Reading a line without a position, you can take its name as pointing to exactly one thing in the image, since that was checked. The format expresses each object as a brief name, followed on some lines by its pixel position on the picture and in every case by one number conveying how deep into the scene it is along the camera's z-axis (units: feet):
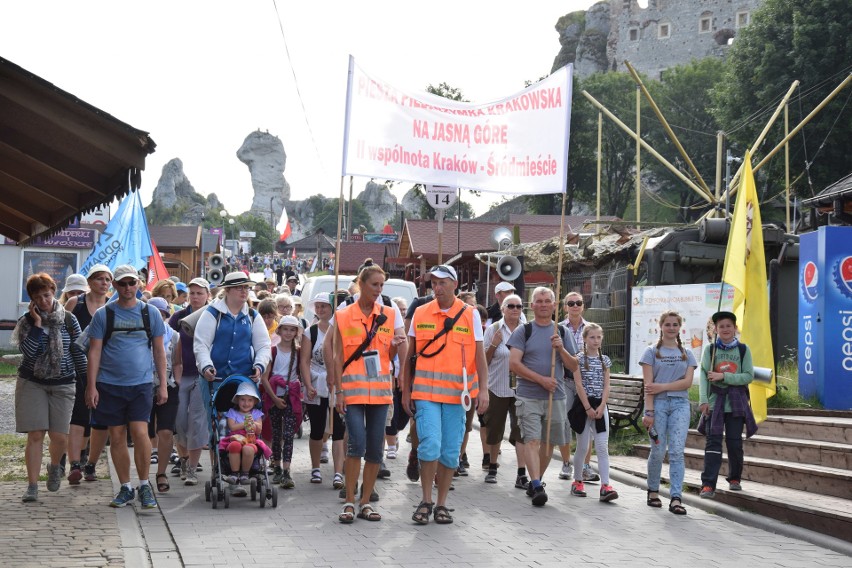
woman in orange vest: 27.94
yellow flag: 36.04
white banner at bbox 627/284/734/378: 49.55
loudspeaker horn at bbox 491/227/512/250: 89.52
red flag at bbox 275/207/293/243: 241.92
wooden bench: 45.78
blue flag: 64.44
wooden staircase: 28.71
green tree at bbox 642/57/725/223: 248.93
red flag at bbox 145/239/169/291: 71.77
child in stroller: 29.09
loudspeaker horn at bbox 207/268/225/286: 92.73
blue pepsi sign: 40.68
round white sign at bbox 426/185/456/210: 57.28
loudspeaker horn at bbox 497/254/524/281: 62.75
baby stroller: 29.32
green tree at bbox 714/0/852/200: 145.69
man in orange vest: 27.84
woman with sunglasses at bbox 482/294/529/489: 36.17
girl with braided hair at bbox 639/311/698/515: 31.40
